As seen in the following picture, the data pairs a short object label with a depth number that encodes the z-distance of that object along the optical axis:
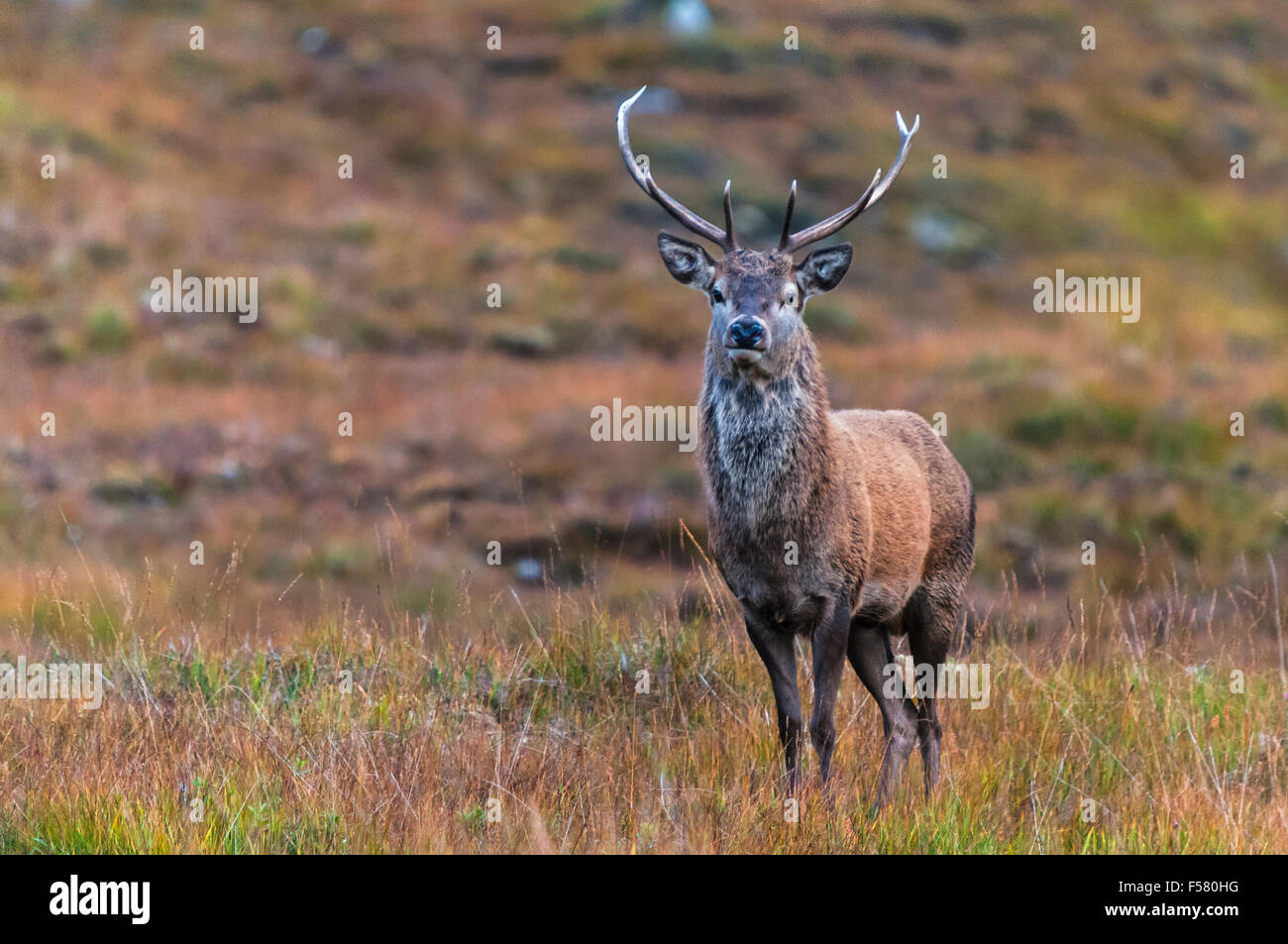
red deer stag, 11.91
